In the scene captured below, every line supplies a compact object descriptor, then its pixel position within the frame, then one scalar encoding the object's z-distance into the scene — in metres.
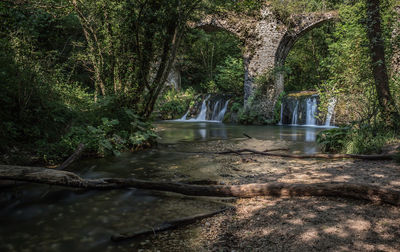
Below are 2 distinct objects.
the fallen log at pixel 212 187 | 2.73
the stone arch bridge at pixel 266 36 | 14.05
